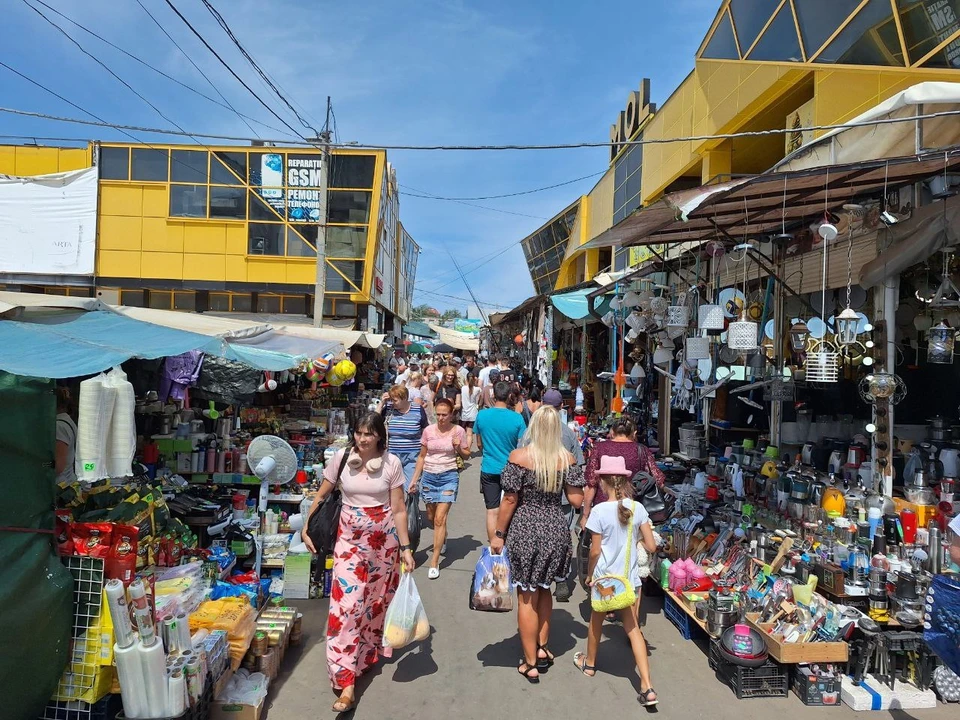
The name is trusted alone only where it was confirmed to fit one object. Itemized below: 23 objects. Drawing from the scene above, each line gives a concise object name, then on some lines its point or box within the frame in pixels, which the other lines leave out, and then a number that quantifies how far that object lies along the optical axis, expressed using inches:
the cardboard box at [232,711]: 134.3
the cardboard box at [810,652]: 150.3
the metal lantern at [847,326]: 176.7
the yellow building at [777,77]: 269.6
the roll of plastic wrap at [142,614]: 121.2
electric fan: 225.1
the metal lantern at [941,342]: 177.5
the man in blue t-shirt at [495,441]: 219.9
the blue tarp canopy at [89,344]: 142.0
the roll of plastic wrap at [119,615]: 119.5
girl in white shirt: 149.9
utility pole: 557.6
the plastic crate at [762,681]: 151.8
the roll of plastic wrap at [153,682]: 118.5
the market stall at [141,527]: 118.6
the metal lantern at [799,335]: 203.8
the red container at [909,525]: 176.6
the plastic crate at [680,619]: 184.7
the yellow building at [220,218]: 845.2
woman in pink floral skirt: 145.5
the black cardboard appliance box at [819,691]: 149.0
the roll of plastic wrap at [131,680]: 118.0
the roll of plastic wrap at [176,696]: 118.6
